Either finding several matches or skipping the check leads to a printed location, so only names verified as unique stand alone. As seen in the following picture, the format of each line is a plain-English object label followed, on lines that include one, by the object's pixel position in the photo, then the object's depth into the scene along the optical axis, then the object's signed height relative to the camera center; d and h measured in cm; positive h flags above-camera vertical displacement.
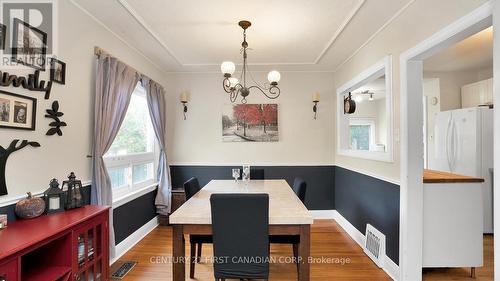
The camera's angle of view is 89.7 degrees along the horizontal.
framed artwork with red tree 432 +36
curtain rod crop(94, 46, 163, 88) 250 +93
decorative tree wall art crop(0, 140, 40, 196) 162 -9
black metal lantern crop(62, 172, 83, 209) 201 -40
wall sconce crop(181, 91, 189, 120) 417 +77
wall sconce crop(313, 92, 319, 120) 414 +70
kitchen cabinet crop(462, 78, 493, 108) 377 +78
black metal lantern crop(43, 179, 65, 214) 188 -41
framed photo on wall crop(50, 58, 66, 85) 201 +59
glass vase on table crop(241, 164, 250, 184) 313 -39
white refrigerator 331 -3
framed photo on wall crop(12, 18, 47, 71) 172 +71
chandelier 228 +66
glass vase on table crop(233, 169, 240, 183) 300 -36
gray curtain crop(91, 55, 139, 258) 244 +27
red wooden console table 129 -66
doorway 224 -24
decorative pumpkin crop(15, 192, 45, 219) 169 -44
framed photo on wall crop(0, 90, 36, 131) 162 +22
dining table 176 -59
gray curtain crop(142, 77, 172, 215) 374 +9
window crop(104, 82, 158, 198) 307 -13
